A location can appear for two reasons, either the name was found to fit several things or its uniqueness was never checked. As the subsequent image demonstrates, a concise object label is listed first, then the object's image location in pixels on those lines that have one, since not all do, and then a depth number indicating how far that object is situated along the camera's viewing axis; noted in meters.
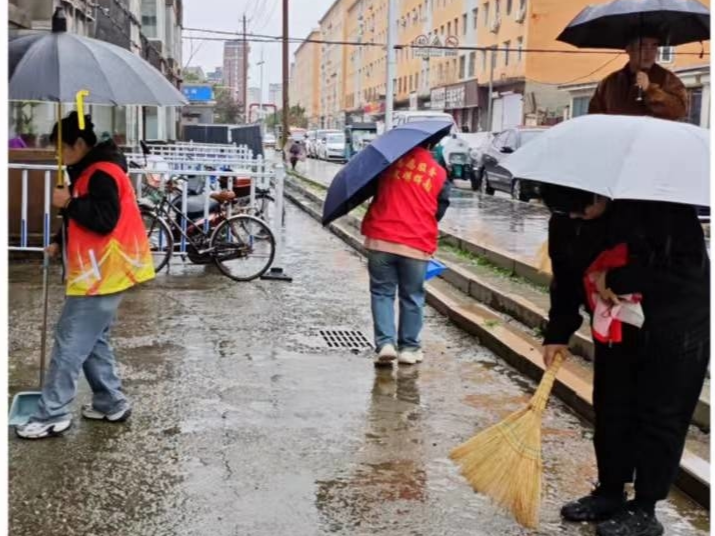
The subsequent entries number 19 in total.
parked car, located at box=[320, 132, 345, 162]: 48.88
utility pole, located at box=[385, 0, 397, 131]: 22.88
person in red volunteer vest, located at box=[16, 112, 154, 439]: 4.71
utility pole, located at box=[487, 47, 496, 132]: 48.84
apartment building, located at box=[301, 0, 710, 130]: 42.81
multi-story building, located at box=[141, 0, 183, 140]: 29.29
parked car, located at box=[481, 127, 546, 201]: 21.81
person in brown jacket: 4.82
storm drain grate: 7.27
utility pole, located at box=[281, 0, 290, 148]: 35.79
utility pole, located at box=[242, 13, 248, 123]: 70.76
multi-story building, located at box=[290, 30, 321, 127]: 124.12
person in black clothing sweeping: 3.64
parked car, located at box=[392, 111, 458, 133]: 32.71
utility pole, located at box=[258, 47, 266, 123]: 55.67
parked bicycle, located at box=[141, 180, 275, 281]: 9.88
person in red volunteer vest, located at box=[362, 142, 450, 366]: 6.34
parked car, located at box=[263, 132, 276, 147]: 45.74
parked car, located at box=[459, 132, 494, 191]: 25.25
